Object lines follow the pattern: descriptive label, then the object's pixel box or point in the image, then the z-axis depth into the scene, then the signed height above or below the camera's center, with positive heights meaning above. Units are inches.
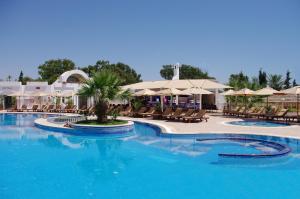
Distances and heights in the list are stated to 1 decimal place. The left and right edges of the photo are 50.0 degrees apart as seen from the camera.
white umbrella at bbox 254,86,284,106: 742.7 +34.1
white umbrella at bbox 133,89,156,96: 858.1 +35.4
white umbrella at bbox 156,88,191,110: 796.0 +35.4
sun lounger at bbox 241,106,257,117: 802.5 -12.4
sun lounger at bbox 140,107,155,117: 818.6 -17.4
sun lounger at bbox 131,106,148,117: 845.2 -15.4
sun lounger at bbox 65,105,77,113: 1048.8 -9.3
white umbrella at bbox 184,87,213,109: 804.1 +38.2
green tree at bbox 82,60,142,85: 2262.6 +278.9
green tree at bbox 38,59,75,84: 2461.9 +299.6
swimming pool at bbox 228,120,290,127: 647.3 -36.5
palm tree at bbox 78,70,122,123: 600.7 +30.4
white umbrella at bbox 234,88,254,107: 821.0 +36.3
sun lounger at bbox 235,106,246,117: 821.4 -15.0
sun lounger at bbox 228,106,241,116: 841.0 -13.0
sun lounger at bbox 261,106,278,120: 729.0 -17.9
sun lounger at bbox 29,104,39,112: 1136.8 -6.4
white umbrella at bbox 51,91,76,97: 1085.0 +43.6
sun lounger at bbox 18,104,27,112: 1152.2 -6.5
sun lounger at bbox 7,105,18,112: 1134.4 -10.1
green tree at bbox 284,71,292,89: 2429.9 +205.5
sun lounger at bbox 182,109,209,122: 682.2 -23.2
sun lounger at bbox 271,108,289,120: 704.4 -15.6
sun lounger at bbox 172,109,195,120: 701.6 -17.1
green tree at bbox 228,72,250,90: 1353.3 +94.0
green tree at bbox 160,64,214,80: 2738.7 +289.9
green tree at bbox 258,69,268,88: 2143.5 +195.7
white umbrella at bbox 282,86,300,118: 659.0 +32.6
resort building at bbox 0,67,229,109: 1145.3 +46.2
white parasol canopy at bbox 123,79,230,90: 976.4 +69.1
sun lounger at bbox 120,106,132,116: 871.8 -13.4
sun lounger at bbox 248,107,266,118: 771.4 -14.6
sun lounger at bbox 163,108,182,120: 723.0 -17.9
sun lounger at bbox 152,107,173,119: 751.9 -16.5
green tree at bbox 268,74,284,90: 1941.4 +151.9
